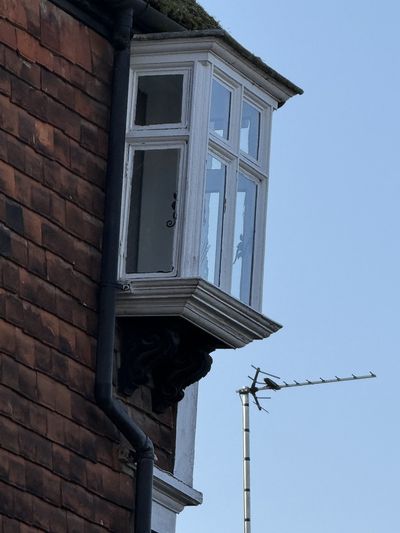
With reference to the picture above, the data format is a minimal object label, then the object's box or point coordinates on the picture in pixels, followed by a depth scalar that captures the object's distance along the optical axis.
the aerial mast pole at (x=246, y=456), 19.47
